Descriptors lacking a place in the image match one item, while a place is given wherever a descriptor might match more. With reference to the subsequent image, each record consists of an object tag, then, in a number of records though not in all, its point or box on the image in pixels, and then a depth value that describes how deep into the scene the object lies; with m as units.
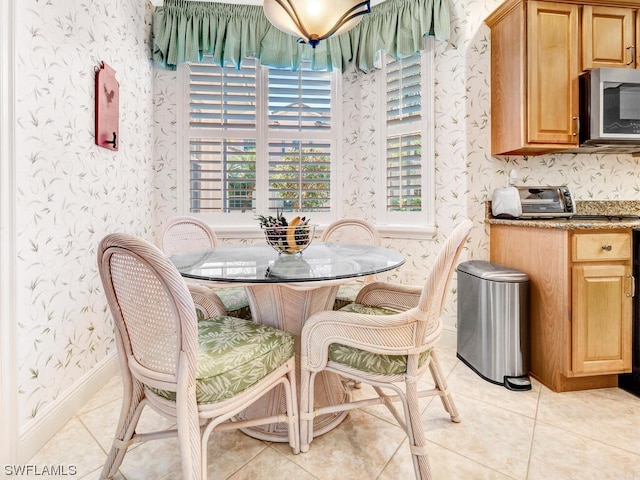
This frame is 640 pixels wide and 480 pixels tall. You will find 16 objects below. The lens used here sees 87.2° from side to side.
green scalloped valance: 2.67
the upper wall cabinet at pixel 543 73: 2.10
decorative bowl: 1.59
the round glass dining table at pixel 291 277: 1.22
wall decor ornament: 1.94
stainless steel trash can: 1.97
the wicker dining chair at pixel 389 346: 1.14
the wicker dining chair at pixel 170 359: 0.91
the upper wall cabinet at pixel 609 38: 2.15
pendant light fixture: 1.54
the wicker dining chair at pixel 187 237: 2.35
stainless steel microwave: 2.06
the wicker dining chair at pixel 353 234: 2.37
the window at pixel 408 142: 2.65
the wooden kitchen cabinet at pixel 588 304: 1.82
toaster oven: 2.26
